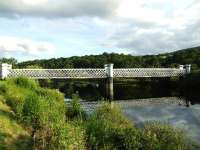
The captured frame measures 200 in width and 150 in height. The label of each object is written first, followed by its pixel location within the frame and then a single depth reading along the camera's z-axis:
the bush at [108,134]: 6.14
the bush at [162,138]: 6.03
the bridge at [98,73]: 19.41
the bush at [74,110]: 8.31
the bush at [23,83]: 10.05
